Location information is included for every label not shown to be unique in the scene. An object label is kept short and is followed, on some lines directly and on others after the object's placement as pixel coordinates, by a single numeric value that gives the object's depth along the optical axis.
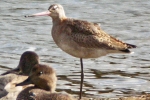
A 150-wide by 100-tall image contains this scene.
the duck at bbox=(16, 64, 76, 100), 16.02
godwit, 19.17
